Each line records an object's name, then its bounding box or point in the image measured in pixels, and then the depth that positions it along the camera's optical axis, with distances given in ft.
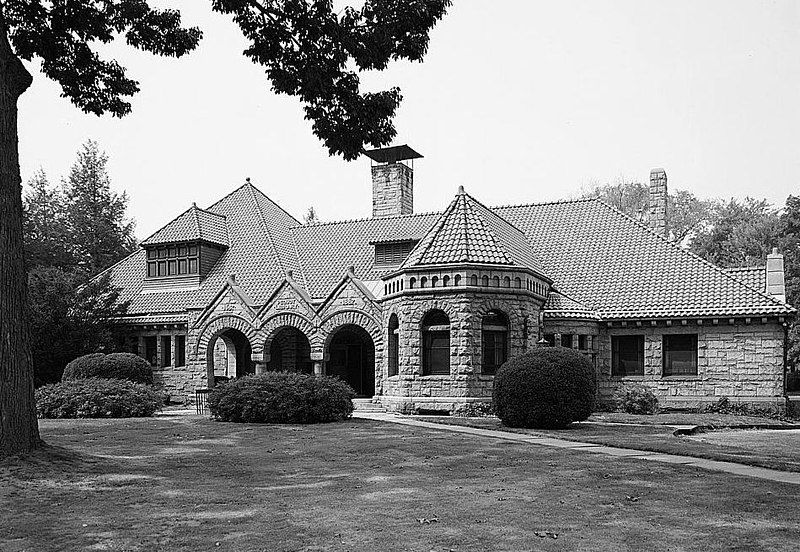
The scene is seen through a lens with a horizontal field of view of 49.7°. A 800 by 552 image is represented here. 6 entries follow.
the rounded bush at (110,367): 85.81
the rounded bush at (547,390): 62.34
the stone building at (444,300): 81.71
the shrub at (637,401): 86.48
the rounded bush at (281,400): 65.36
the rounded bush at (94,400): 71.67
